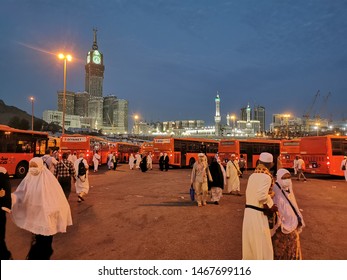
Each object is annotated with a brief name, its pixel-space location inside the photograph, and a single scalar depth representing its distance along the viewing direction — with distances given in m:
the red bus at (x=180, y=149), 26.27
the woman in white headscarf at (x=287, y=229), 3.96
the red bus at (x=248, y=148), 25.75
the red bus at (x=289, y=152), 25.41
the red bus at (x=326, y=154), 18.77
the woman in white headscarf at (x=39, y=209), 4.38
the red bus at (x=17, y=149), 15.59
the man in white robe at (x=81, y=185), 9.84
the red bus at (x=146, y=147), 37.72
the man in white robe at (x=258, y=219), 3.81
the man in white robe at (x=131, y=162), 26.66
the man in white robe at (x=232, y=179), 12.05
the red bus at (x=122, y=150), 35.72
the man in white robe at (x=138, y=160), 26.38
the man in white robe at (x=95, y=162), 22.60
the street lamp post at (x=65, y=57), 23.09
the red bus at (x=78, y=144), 22.94
